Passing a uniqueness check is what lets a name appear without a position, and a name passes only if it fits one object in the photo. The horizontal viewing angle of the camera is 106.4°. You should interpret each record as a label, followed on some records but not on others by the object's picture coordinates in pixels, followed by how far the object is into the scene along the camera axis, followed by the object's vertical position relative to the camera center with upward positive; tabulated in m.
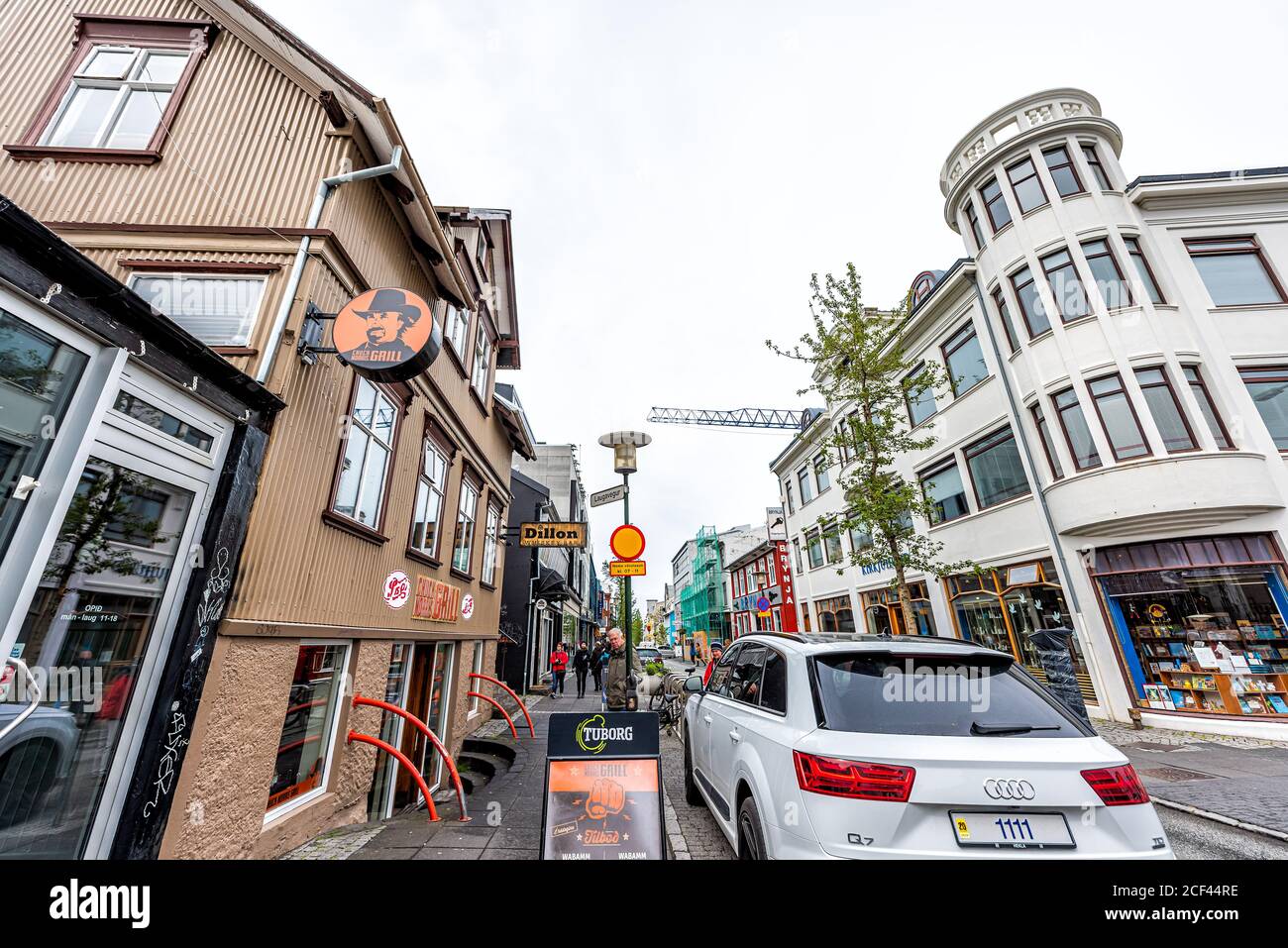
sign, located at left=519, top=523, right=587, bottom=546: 10.82 +2.46
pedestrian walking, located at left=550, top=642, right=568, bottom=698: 17.31 -0.81
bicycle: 10.44 -1.27
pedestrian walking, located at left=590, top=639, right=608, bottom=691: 16.95 -0.55
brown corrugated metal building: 3.94 +3.56
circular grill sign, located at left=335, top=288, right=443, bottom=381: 4.58 +2.88
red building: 28.55 +3.71
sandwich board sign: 3.52 -1.05
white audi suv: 2.25 -0.61
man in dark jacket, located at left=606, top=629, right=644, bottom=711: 7.16 -0.44
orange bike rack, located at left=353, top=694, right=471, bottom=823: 4.87 -0.79
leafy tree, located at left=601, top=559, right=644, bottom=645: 52.09 +3.47
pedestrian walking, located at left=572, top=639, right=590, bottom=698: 17.08 -0.67
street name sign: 7.66 +2.25
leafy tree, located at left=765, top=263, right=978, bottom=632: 11.93 +6.13
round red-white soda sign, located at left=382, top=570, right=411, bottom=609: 6.35 +0.76
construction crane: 60.53 +27.48
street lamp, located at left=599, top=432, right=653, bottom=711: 7.73 +3.01
